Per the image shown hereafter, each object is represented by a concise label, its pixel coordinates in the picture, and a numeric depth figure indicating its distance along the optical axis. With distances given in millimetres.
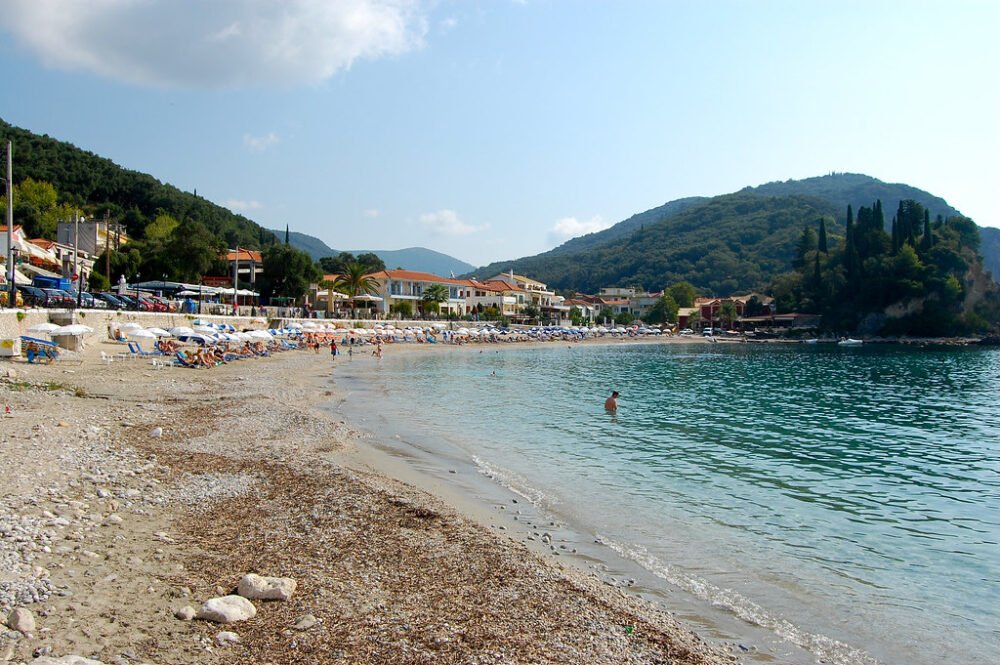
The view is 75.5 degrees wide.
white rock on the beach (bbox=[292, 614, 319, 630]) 5016
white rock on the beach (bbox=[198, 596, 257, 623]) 5043
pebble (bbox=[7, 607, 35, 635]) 4453
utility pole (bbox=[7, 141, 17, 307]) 29350
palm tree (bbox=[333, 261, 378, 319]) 75125
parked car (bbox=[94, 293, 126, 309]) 38031
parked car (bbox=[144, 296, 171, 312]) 41131
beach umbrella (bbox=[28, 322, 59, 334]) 25017
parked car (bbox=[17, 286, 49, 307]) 32431
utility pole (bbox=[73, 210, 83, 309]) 38938
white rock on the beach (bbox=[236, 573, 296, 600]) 5441
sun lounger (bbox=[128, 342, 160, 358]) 29153
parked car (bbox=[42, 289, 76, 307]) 32094
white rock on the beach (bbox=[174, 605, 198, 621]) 5043
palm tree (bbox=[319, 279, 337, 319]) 71125
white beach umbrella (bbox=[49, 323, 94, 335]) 25438
